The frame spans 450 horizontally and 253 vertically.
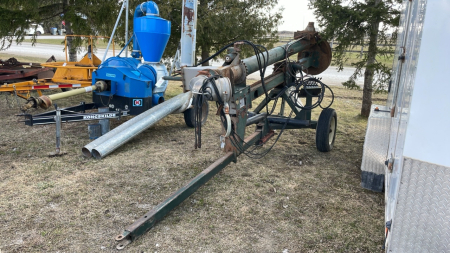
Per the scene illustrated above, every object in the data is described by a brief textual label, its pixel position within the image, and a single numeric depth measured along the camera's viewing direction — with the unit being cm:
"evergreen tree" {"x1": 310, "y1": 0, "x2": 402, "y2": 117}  734
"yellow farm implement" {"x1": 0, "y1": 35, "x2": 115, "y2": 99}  755
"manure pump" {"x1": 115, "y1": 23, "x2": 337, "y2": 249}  394
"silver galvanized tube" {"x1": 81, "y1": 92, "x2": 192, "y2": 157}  571
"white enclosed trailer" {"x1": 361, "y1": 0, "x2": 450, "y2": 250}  231
